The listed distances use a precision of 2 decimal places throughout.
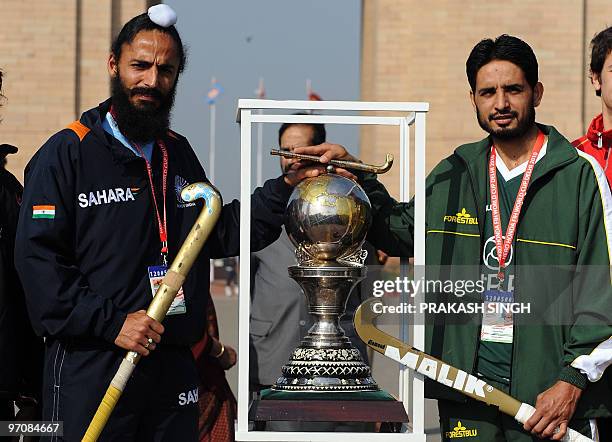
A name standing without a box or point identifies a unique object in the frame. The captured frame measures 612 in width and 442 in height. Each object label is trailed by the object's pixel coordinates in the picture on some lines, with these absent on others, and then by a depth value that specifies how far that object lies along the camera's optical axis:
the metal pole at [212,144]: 38.16
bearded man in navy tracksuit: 3.96
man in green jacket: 4.08
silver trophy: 4.11
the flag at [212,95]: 39.94
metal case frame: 3.96
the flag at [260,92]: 42.67
